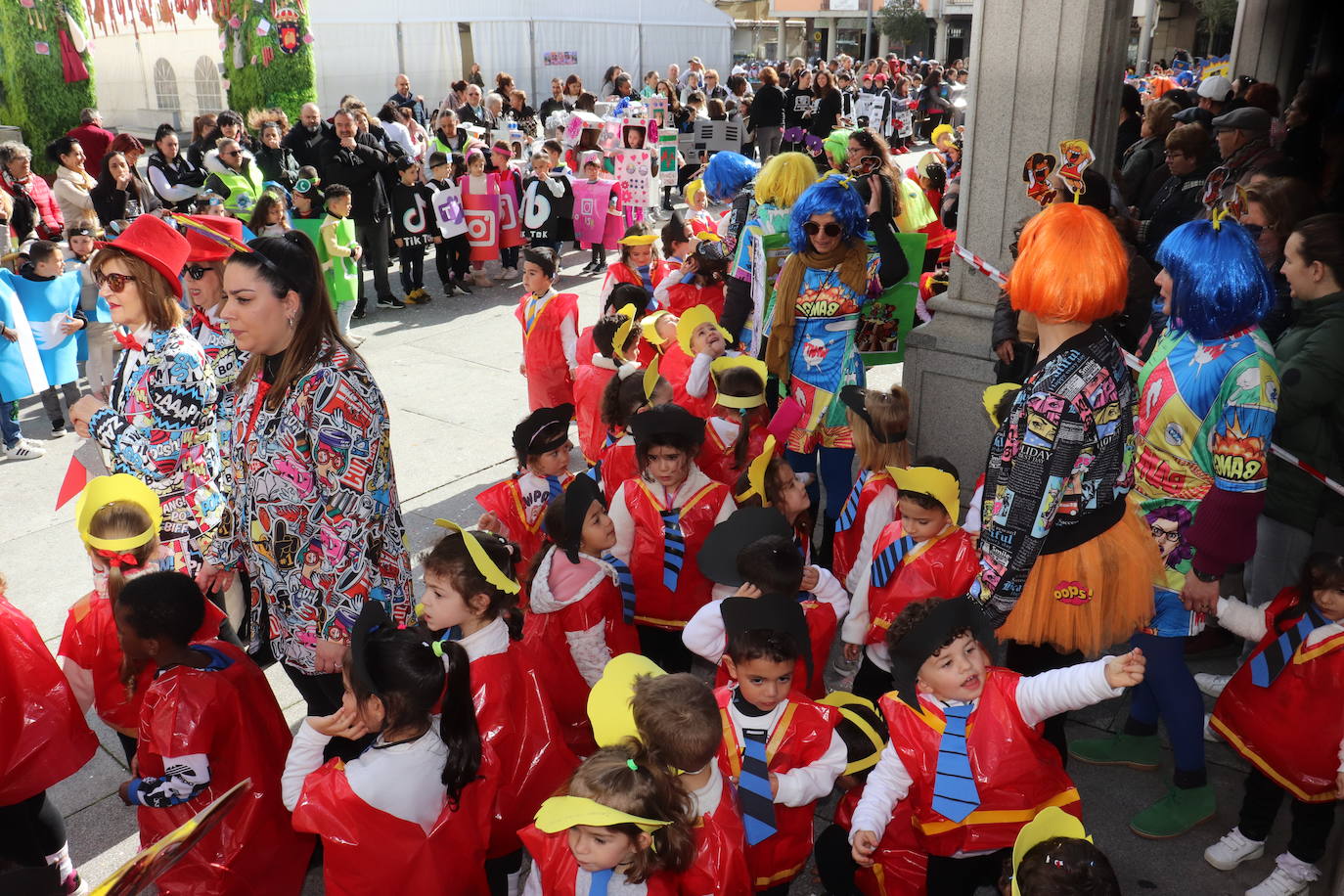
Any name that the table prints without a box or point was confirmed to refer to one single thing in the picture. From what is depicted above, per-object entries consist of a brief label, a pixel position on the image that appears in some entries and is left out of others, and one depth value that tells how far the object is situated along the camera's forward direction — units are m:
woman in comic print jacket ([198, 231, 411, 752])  2.89
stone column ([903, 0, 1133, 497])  4.91
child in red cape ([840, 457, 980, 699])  3.47
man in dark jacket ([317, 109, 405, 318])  10.38
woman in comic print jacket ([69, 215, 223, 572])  3.60
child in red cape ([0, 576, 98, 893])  3.00
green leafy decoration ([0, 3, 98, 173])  17.92
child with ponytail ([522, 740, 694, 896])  2.23
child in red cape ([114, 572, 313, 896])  2.85
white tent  22.94
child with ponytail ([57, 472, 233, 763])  3.29
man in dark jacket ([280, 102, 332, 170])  11.79
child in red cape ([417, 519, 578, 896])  3.06
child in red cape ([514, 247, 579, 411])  5.94
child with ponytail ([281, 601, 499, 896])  2.60
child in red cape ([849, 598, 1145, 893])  2.62
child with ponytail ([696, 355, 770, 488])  4.45
